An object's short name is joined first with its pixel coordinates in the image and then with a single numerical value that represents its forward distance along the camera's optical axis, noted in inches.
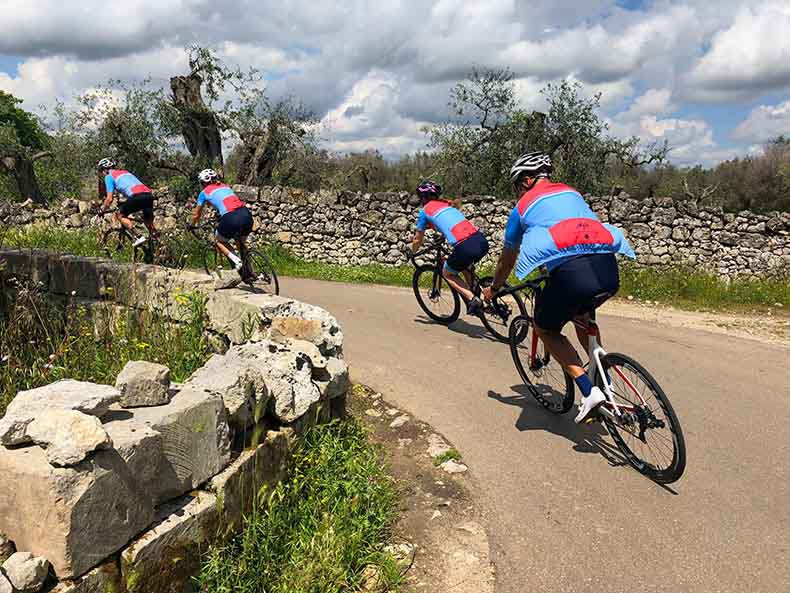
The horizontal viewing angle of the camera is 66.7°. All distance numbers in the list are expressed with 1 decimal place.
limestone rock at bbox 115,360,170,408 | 117.6
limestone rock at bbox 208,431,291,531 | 120.6
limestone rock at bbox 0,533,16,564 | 91.9
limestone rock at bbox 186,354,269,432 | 130.6
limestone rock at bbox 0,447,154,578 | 88.2
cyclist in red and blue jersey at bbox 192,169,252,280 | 350.3
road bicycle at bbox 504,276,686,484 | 157.6
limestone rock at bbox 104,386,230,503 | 103.0
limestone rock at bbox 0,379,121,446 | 93.6
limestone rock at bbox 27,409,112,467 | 88.5
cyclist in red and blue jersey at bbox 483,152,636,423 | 158.2
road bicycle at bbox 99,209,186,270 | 366.0
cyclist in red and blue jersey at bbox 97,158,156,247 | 416.2
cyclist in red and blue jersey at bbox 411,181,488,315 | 297.0
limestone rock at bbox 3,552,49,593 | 84.8
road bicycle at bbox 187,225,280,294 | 358.6
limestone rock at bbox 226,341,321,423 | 147.4
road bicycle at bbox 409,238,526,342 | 295.0
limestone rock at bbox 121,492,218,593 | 98.2
